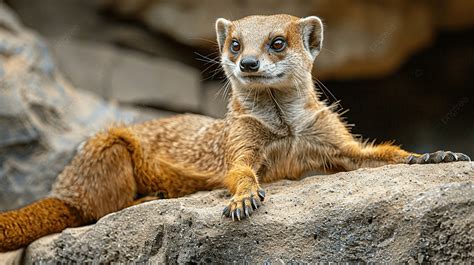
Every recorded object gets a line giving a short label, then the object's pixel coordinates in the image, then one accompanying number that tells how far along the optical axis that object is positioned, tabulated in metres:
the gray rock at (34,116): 16.11
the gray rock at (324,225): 8.29
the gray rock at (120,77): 20.61
